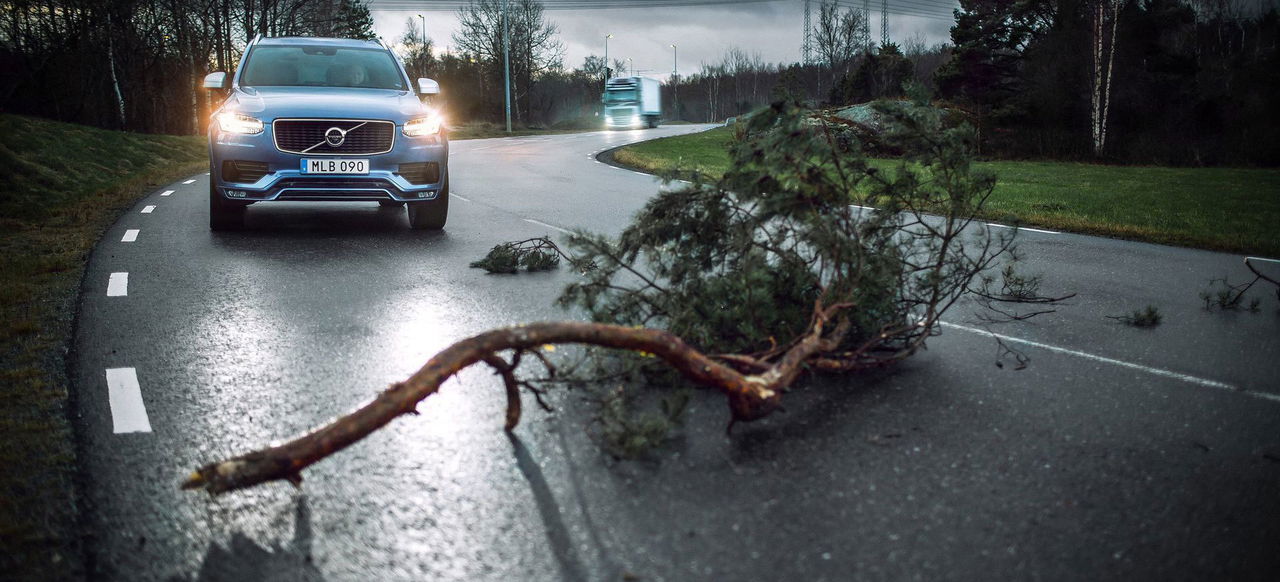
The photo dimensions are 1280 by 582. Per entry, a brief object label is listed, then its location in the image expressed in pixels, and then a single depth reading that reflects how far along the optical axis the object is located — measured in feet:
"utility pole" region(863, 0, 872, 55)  251.19
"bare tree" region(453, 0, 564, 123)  239.71
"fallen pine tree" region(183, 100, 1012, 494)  15.71
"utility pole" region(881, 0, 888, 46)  221.66
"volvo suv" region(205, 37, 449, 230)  31.83
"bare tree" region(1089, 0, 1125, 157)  109.81
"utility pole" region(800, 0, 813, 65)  256.11
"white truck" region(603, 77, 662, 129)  214.90
